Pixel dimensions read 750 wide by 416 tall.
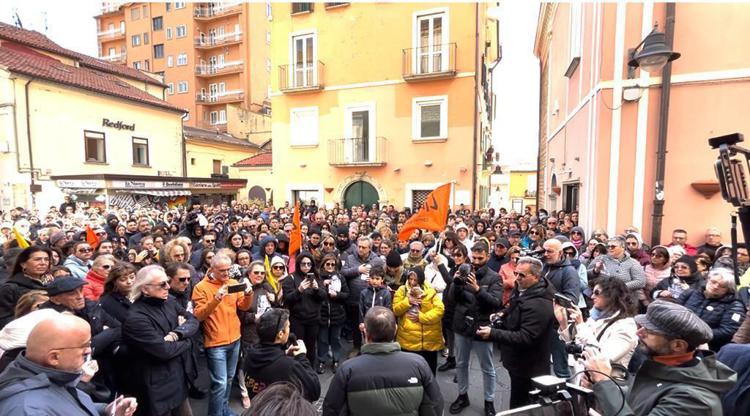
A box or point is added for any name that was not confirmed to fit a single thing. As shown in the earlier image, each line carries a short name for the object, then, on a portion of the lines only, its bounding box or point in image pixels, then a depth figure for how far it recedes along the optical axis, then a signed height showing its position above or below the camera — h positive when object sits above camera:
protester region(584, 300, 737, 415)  1.75 -0.87
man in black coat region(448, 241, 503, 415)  4.05 -1.32
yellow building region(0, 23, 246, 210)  18.20 +2.89
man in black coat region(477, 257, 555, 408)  3.29 -1.23
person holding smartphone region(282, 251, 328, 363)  4.73 -1.36
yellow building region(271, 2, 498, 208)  16.53 +4.07
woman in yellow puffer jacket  4.26 -1.45
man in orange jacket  3.88 -1.36
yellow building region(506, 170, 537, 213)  43.56 +0.40
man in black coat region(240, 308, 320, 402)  2.63 -1.20
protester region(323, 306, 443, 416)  2.46 -1.25
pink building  7.20 +1.45
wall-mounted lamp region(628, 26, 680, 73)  5.28 +1.88
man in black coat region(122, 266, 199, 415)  3.04 -1.28
